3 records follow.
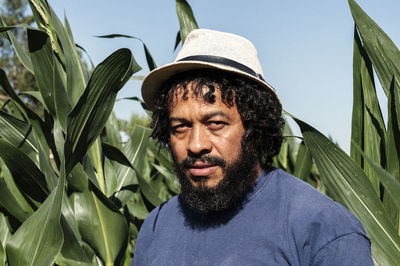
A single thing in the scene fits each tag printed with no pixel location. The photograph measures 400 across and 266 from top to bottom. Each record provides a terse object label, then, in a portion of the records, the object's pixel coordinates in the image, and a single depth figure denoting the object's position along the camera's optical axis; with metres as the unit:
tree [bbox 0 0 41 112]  20.09
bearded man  0.89
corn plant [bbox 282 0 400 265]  1.02
